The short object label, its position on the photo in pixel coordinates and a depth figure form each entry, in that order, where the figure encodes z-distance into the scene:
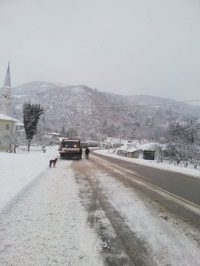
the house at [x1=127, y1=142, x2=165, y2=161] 44.98
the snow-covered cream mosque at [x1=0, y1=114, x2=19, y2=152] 40.72
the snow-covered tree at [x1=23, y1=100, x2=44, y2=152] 31.92
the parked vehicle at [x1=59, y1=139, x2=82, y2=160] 20.67
